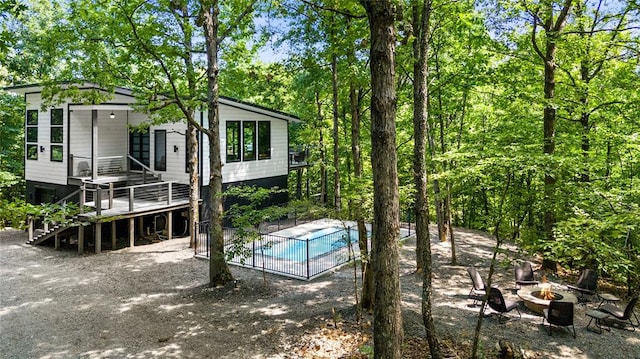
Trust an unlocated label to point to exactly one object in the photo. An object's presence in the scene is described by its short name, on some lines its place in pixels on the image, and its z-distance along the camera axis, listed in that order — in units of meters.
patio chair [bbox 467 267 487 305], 10.28
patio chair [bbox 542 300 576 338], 8.37
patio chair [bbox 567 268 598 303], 10.95
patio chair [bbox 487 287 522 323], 9.10
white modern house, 16.59
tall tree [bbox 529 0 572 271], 11.88
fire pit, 9.55
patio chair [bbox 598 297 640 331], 9.10
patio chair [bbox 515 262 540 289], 11.55
